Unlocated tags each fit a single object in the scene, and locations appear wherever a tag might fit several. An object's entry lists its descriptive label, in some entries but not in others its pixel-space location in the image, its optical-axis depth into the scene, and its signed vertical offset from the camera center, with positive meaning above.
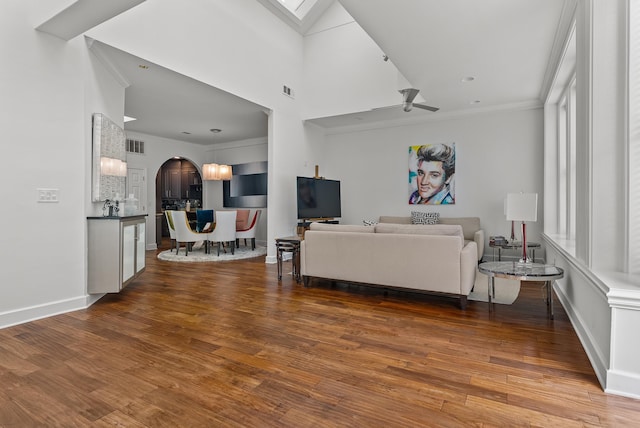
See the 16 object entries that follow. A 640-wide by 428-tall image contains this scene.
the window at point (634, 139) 2.05 +0.44
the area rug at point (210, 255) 6.61 -0.85
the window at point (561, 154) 3.92 +0.87
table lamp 3.27 +0.06
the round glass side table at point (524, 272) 2.93 -0.51
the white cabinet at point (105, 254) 3.62 -0.43
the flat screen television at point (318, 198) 6.42 +0.30
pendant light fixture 8.37 +0.99
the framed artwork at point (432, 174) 6.69 +0.78
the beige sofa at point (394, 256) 3.51 -0.47
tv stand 6.36 -0.17
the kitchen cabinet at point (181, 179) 10.88 +1.05
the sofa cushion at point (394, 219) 6.95 -0.11
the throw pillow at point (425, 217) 6.57 -0.07
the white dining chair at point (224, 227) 7.18 -0.29
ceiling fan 4.61 +1.56
